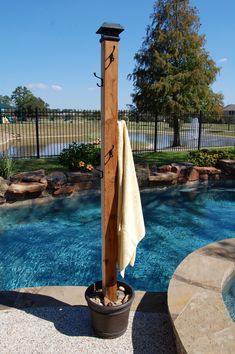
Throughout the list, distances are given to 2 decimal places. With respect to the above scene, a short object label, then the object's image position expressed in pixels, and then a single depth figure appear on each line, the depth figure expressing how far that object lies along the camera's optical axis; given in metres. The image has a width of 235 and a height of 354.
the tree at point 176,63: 13.33
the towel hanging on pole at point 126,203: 2.55
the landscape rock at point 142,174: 8.79
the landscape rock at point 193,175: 9.68
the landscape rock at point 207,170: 9.88
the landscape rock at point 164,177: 8.94
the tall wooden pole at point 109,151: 2.38
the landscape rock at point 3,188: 7.09
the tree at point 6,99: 98.30
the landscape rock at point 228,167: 10.13
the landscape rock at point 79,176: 8.11
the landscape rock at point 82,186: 8.18
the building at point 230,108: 74.44
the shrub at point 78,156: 8.79
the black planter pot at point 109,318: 2.60
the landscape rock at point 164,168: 9.30
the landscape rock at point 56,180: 7.71
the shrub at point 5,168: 7.82
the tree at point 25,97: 73.04
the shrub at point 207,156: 10.41
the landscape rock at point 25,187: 7.18
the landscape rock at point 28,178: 7.47
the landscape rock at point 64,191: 7.84
